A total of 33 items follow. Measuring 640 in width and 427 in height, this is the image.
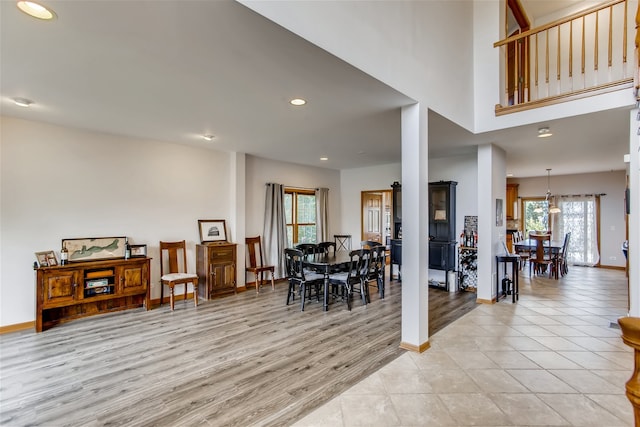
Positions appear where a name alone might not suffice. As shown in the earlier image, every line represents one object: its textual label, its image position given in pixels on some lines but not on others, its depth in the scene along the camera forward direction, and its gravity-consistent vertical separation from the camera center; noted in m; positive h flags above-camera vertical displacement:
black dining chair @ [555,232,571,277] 7.07 -1.04
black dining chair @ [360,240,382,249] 6.02 -0.57
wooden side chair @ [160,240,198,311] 4.78 -0.90
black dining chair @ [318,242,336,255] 6.10 -0.63
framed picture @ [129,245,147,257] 4.78 -0.56
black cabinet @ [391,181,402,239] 6.50 +0.13
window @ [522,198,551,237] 9.38 +0.03
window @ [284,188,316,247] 7.26 +0.01
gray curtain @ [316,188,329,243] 7.67 +0.01
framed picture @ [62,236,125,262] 4.27 -0.47
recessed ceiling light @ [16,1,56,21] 1.76 +1.20
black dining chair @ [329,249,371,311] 4.68 -0.93
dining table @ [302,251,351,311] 4.59 -0.74
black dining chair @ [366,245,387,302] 5.05 -0.88
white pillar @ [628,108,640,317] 3.50 -0.02
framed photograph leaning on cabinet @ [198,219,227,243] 5.62 -0.28
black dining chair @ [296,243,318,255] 5.89 -0.63
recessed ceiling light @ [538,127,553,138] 4.31 +1.20
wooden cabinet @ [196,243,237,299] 5.27 -0.94
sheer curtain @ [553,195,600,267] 8.59 -0.30
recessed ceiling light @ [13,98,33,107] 3.23 +1.21
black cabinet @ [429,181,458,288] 5.92 -0.19
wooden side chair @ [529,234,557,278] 7.12 -0.93
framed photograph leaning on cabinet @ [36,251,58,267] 3.90 -0.56
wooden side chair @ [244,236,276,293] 6.06 -1.00
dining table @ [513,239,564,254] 7.06 -0.71
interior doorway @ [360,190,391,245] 8.08 -0.01
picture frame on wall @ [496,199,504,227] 5.28 +0.03
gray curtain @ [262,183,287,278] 6.65 -0.28
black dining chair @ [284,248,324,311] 4.68 -0.95
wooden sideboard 3.88 -1.00
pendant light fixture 8.63 +0.51
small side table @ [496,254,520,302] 5.08 -0.91
